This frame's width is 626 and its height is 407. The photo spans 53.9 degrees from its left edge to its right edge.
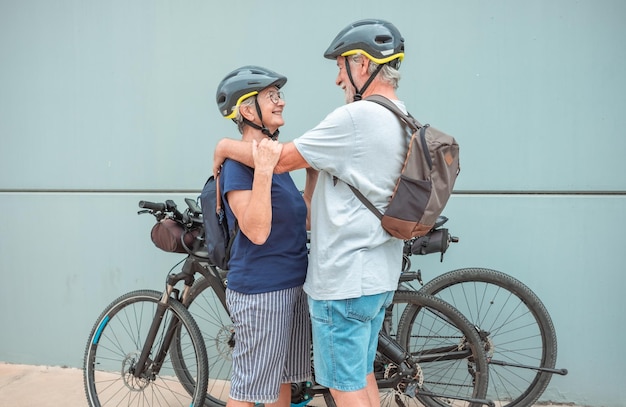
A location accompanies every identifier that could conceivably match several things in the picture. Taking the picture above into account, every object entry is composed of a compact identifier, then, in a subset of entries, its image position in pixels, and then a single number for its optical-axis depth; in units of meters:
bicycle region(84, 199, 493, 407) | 3.13
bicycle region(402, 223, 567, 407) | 3.75
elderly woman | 2.52
